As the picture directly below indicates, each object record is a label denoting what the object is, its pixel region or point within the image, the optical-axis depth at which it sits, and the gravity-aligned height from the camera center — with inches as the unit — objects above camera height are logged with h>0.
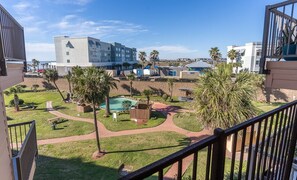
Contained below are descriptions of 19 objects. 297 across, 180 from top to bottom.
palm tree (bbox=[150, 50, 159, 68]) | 1999.0 +160.3
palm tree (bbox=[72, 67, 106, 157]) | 466.6 -47.2
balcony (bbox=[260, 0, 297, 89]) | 129.4 +16.6
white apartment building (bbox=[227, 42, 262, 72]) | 1412.4 +118.2
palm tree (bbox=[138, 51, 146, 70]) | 1999.3 +147.7
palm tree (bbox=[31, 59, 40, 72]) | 2159.6 +58.0
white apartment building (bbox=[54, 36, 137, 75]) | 1802.4 +176.0
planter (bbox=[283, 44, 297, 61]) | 127.4 +12.9
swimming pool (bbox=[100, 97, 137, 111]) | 878.7 -185.3
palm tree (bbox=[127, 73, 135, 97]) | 1058.1 -52.3
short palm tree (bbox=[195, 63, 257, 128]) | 348.2 -55.1
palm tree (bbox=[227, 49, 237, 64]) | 1375.5 +118.4
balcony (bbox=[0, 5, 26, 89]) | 129.5 +17.4
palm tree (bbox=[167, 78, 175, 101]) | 1001.7 -76.7
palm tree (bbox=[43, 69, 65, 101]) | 998.4 -34.5
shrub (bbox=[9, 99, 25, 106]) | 894.4 -171.0
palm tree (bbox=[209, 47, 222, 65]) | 1493.6 +130.6
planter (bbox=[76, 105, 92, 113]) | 799.7 -178.0
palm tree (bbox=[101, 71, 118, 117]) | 497.4 -37.2
